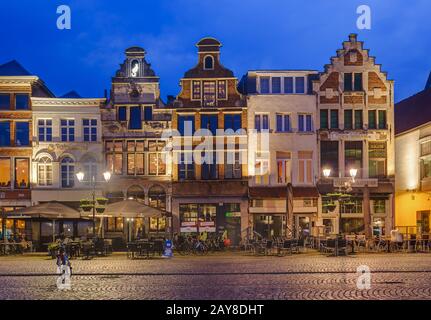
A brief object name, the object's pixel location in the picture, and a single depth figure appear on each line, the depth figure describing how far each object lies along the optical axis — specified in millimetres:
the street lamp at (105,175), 35469
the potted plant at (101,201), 36125
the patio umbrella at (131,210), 37062
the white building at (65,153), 47406
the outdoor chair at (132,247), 34031
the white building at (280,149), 47219
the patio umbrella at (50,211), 37188
